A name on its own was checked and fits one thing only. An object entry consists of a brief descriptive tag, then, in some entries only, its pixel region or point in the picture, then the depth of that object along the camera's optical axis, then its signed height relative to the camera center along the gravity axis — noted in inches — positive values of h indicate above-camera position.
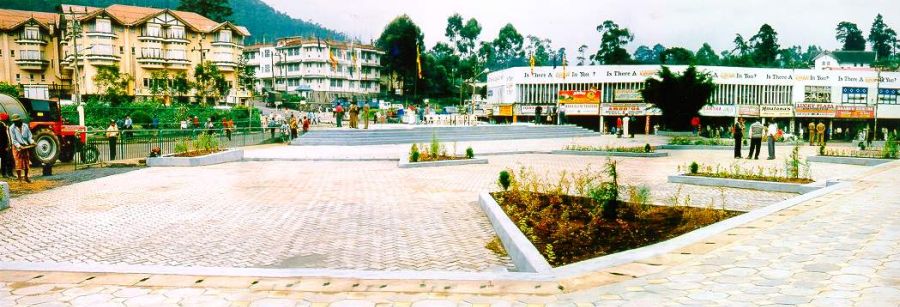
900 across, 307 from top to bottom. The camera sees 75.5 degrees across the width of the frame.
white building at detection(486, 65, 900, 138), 2226.9 +81.7
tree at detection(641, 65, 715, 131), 1679.4 +61.2
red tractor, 656.4 -19.5
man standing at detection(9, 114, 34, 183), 508.4 -24.3
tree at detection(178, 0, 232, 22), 3531.0 +660.3
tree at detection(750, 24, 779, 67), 3846.0 +441.6
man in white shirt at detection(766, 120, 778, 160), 797.2 -28.8
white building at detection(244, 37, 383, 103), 3393.2 +280.7
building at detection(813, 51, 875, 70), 4424.2 +423.2
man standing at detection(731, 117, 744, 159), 822.5 -30.4
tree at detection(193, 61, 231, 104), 2468.0 +147.9
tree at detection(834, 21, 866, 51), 5088.6 +666.6
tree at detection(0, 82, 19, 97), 1849.9 +87.6
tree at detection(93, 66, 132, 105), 2175.9 +133.9
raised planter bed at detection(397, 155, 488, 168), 677.3 -56.6
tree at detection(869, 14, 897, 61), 5064.0 +674.3
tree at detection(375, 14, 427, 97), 3207.2 +376.6
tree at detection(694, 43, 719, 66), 4306.4 +472.8
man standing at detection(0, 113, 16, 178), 552.7 -35.9
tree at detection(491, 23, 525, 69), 4288.9 +537.0
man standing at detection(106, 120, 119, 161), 788.4 -33.9
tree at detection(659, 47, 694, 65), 3218.5 +342.9
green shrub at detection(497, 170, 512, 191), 404.2 -44.8
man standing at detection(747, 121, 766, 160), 783.1 -27.6
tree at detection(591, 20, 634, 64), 3553.2 +464.7
